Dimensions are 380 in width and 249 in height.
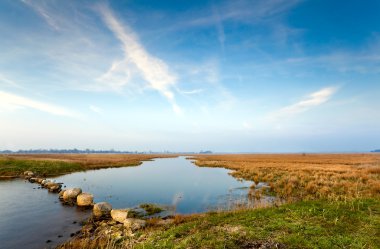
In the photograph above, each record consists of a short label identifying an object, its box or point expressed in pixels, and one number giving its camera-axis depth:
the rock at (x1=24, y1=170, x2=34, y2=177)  39.83
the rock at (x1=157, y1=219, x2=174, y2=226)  14.86
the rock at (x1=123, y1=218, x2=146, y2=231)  14.01
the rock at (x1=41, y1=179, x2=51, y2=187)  30.92
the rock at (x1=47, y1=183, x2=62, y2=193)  27.55
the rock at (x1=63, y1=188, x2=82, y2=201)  22.98
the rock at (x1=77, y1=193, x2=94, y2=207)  21.05
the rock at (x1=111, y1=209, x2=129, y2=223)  15.78
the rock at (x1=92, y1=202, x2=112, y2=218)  17.50
